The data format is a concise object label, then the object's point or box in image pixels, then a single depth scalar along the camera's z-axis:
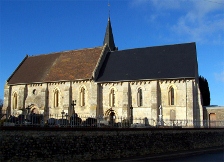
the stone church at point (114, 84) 38.50
